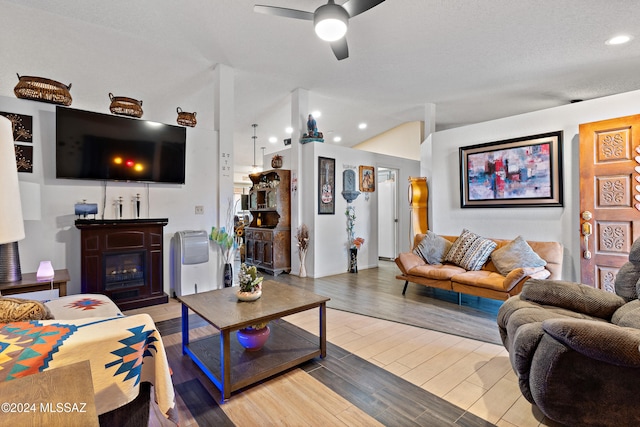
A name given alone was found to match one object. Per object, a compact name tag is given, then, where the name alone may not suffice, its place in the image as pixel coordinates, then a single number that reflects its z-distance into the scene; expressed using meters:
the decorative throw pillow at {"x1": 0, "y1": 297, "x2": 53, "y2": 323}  1.23
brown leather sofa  3.12
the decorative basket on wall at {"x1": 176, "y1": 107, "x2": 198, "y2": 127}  4.22
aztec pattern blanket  1.02
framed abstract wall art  3.70
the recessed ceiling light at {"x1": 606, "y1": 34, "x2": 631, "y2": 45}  3.32
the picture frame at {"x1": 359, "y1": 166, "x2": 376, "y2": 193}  6.07
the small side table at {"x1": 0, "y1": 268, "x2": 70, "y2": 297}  2.64
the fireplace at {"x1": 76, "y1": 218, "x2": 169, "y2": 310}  3.35
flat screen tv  3.31
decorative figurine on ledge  5.26
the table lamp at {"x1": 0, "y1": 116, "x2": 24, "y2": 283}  0.97
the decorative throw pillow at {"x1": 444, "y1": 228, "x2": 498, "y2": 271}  3.75
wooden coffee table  1.90
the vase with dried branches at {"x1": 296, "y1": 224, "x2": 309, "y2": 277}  5.34
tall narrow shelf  5.63
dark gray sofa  1.32
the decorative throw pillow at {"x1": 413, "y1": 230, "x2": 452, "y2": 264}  4.14
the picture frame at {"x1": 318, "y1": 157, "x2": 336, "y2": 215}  5.37
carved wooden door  3.07
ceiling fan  2.42
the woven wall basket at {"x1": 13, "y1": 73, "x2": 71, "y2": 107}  3.09
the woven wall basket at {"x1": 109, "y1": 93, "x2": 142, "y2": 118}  3.64
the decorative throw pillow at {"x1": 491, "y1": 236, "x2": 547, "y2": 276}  3.35
